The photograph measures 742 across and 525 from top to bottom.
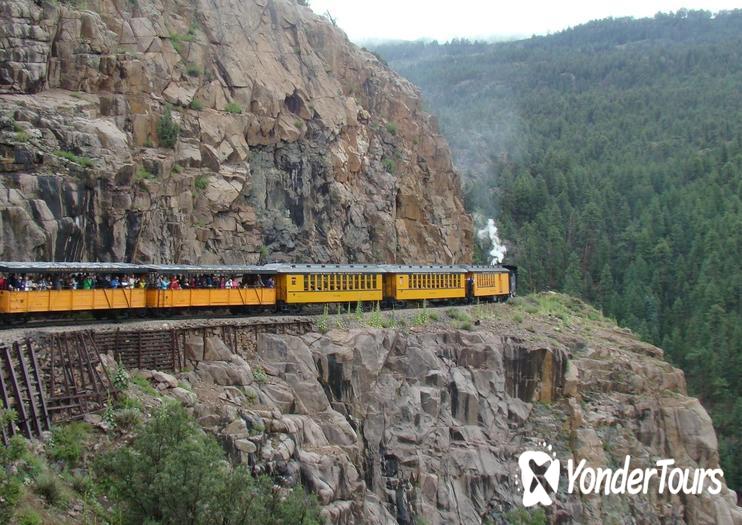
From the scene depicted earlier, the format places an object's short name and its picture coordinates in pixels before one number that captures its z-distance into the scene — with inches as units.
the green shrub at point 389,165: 2428.6
